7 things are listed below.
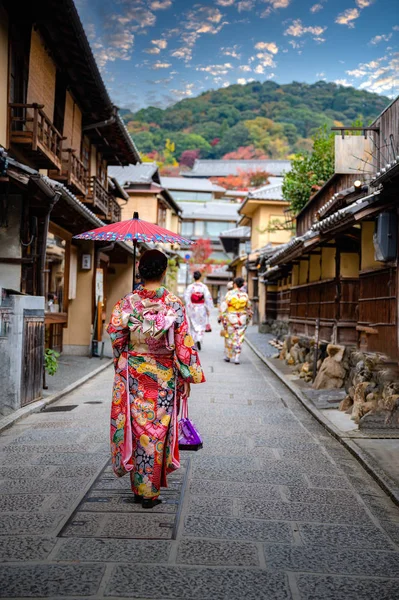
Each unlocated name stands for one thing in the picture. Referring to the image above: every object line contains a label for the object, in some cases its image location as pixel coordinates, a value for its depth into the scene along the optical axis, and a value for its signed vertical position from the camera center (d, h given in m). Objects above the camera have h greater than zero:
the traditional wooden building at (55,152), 11.12 +3.44
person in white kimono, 18.86 +0.18
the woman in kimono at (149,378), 4.99 -0.57
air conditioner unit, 8.66 +1.15
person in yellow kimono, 17.02 -0.17
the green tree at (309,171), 21.52 +5.19
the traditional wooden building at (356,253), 8.75 +1.25
